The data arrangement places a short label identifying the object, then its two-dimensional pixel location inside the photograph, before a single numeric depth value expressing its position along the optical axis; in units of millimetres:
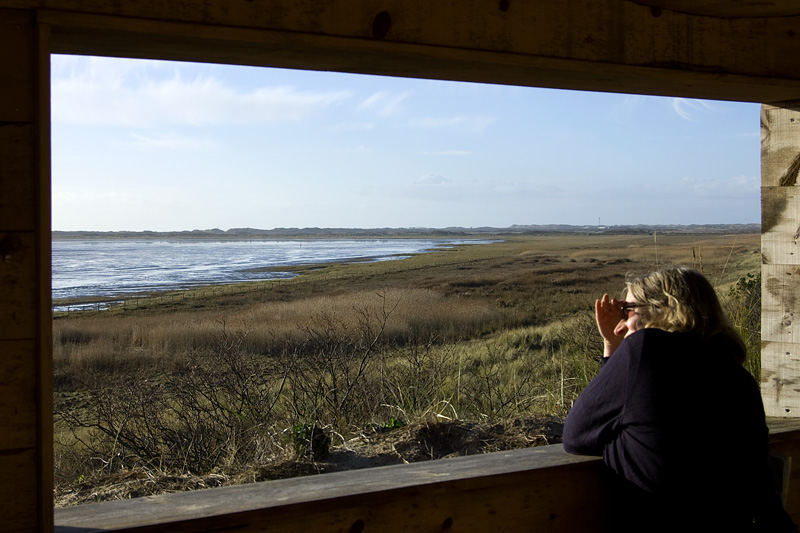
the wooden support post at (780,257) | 2629
